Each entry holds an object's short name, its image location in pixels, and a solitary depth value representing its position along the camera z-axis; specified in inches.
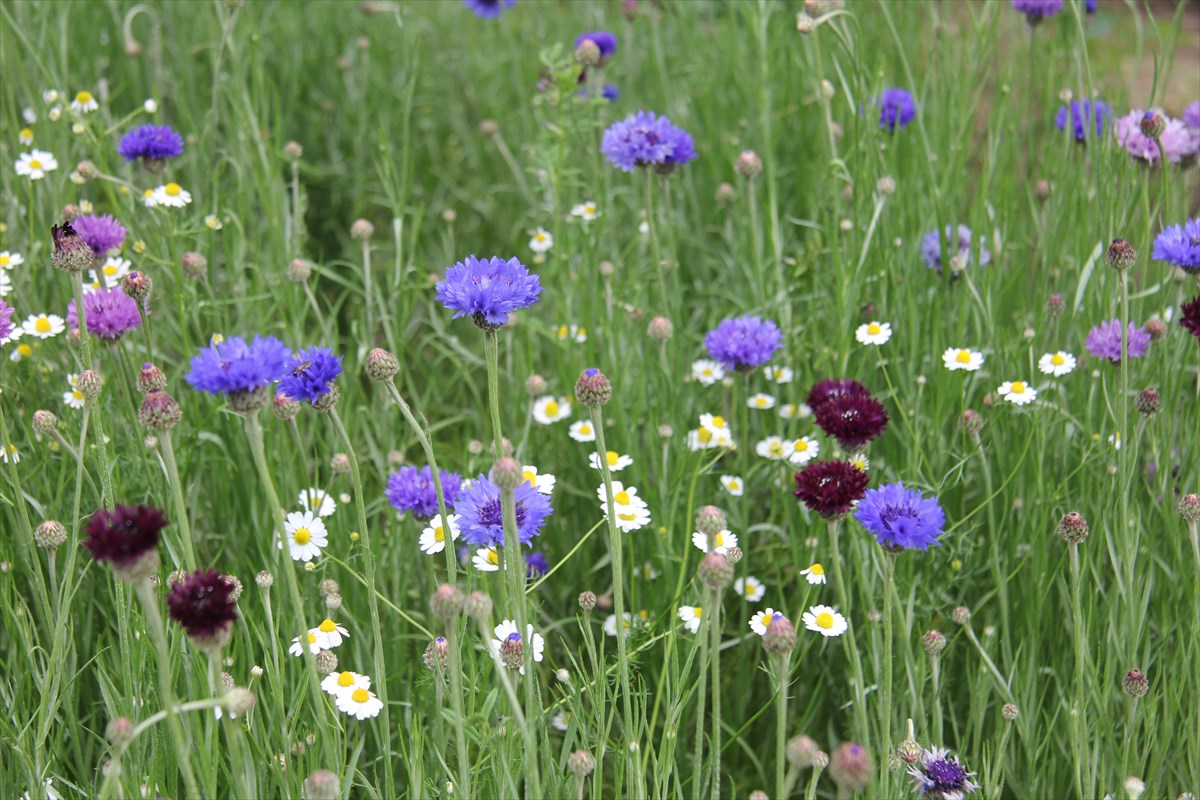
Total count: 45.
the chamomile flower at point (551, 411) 76.4
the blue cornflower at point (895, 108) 79.6
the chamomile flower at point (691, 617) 69.5
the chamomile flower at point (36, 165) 76.5
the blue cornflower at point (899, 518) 66.4
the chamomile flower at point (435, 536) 67.8
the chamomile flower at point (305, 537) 69.5
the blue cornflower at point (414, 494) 69.9
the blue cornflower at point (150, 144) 75.3
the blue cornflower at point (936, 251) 77.3
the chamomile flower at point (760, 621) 67.7
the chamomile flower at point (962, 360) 72.3
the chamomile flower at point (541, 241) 79.9
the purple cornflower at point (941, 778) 66.1
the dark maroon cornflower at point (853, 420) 67.2
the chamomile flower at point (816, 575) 68.1
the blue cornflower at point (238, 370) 62.9
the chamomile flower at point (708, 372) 75.2
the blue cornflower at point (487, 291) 64.7
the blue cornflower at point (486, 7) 87.7
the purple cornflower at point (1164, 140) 75.4
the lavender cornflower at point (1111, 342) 72.3
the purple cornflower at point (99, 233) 72.8
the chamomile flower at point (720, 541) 65.3
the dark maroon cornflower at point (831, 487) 65.4
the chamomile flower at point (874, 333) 73.2
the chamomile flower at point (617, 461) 72.1
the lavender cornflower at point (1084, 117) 75.9
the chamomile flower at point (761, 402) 76.5
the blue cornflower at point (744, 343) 73.5
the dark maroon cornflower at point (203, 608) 61.5
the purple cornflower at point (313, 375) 65.3
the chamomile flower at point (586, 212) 79.0
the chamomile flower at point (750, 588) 72.1
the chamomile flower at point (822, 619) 68.3
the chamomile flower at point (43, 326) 72.3
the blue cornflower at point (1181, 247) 71.1
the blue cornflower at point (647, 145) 76.1
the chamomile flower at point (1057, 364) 72.8
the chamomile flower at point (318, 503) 70.4
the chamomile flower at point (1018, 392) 71.8
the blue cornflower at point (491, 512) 66.8
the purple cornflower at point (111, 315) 70.2
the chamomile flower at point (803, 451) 72.9
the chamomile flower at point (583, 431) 74.8
